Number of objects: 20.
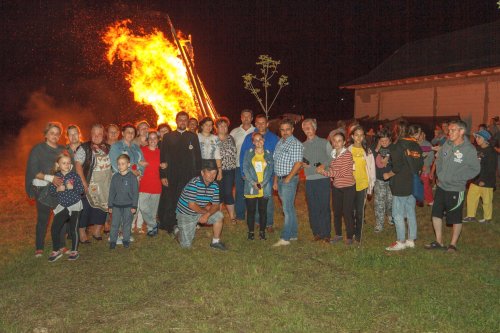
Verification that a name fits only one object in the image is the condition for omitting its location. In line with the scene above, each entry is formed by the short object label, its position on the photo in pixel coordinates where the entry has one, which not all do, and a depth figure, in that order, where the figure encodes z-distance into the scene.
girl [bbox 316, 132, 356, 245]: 7.38
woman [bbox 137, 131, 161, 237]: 8.23
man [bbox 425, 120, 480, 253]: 6.93
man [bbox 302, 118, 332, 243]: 7.49
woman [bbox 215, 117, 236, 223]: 8.87
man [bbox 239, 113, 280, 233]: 8.43
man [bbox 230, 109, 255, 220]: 9.17
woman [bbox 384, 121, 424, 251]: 7.23
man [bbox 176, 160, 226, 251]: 7.18
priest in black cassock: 8.19
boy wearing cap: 9.13
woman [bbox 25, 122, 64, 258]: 6.83
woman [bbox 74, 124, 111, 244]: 7.52
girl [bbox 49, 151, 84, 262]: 6.86
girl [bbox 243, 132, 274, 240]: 7.75
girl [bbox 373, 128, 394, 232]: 8.33
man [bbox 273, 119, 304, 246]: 7.48
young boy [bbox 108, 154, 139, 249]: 7.48
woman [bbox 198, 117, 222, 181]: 8.52
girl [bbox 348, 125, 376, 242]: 7.56
